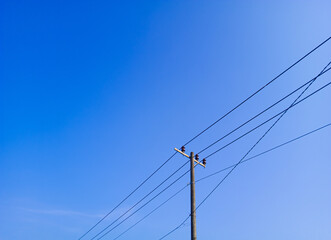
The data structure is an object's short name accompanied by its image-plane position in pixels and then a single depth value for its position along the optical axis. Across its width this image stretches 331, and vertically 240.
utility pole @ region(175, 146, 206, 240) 11.45
